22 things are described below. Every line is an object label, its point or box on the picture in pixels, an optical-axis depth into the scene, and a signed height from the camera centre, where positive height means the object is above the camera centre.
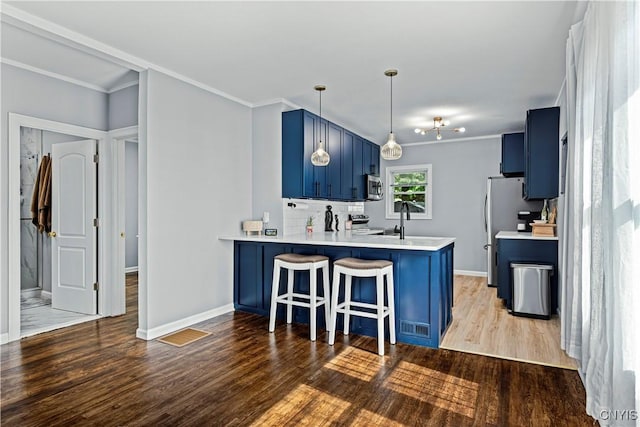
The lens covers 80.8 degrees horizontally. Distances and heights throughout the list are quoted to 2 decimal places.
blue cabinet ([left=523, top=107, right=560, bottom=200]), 4.32 +0.67
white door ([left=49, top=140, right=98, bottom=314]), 4.30 -0.21
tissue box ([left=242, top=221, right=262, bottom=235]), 4.55 -0.20
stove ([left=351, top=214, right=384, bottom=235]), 6.39 -0.27
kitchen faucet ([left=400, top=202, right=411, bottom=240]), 3.94 -0.23
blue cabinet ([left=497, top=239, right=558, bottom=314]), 4.39 -0.58
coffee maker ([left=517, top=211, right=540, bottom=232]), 5.54 -0.11
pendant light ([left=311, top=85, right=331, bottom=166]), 4.06 +0.57
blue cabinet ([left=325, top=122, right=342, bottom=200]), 5.23 +0.68
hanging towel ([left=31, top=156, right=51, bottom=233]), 4.72 +0.14
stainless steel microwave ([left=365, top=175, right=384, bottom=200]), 6.34 +0.39
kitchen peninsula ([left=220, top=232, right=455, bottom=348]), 3.37 -0.67
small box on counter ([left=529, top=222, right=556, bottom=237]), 4.56 -0.24
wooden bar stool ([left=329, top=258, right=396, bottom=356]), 3.22 -0.72
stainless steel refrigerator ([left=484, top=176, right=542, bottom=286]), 5.68 +0.03
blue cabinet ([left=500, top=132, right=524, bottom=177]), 5.55 +0.85
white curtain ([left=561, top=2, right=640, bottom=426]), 1.51 -0.01
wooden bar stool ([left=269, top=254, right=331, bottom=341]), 3.59 -0.73
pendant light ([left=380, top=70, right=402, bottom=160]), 3.69 +0.61
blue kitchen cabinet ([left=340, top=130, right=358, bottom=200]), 5.61 +0.63
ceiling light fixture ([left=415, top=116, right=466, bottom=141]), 5.52 +1.31
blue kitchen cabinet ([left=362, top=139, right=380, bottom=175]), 6.36 +0.91
